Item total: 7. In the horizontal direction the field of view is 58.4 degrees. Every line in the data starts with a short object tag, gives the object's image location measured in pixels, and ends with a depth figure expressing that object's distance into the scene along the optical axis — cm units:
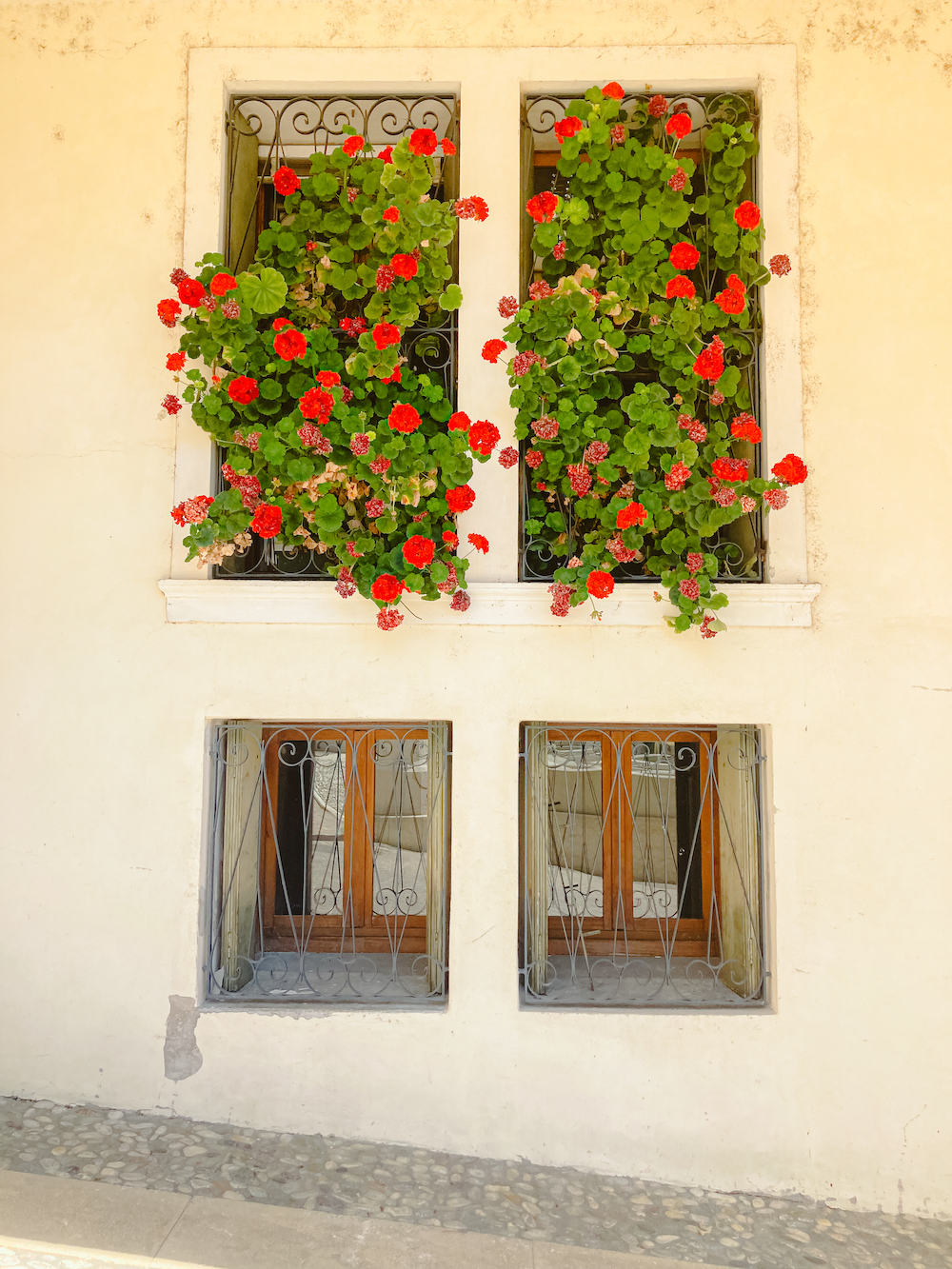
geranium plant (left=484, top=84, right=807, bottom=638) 311
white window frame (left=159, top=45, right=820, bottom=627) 333
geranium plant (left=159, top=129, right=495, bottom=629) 305
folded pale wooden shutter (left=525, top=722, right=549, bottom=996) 348
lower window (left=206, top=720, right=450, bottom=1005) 347
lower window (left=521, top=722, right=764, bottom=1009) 353
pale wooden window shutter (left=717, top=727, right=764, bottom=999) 342
